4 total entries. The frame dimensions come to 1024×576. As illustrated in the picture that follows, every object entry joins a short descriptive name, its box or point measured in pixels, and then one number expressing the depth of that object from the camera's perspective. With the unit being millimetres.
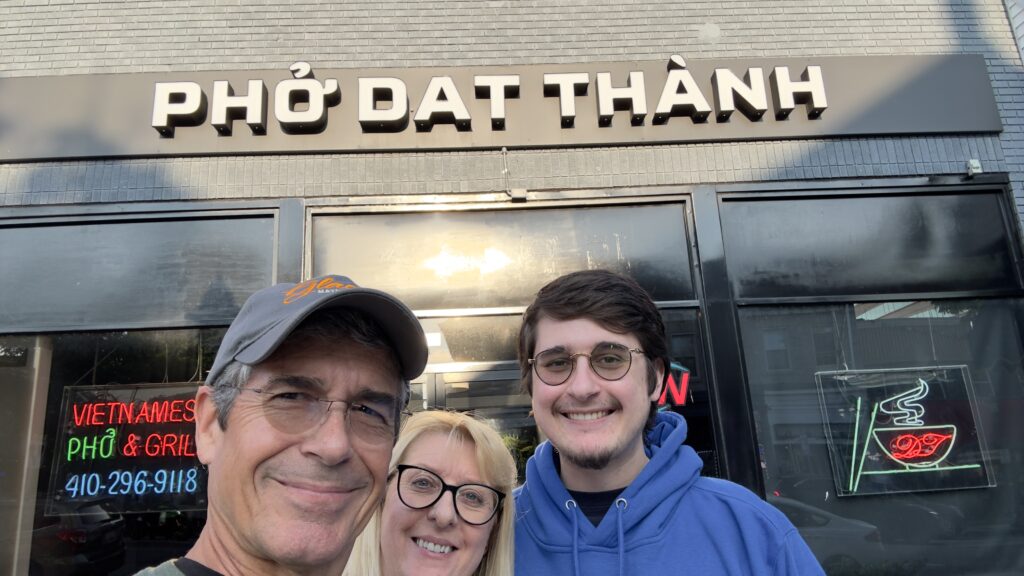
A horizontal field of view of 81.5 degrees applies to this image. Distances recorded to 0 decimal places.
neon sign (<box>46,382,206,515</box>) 4094
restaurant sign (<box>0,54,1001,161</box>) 4418
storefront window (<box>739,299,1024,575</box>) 4113
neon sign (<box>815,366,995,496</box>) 4191
